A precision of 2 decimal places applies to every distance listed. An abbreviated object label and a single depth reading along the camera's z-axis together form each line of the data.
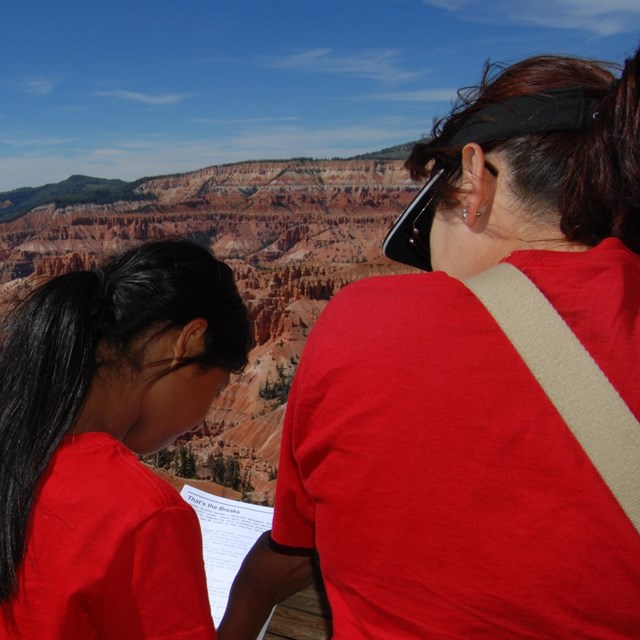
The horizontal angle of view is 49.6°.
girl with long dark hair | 0.84
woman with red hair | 0.62
